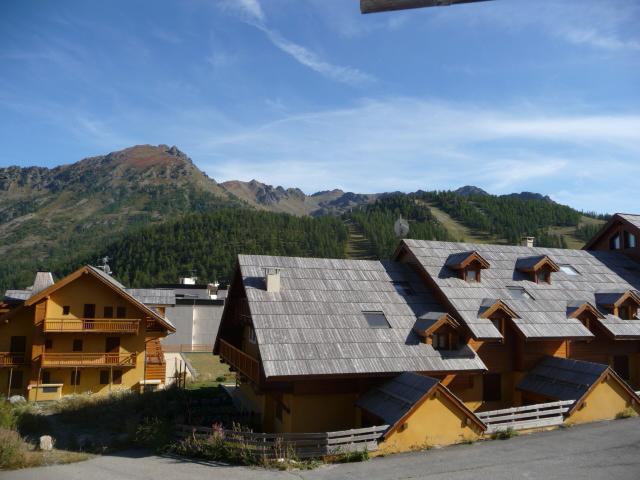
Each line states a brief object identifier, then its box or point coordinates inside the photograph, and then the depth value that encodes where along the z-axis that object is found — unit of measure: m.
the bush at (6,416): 21.42
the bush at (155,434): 20.62
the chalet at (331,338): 20.66
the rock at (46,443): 20.67
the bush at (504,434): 20.05
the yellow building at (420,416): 18.62
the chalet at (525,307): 24.59
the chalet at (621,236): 34.25
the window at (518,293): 27.03
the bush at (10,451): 18.25
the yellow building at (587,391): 21.53
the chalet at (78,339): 33.31
